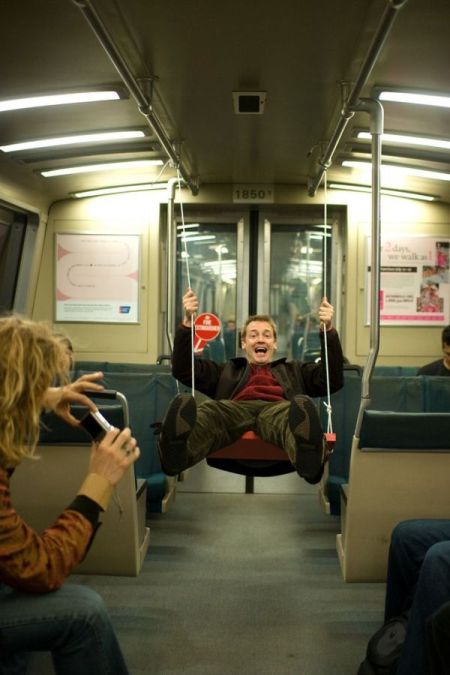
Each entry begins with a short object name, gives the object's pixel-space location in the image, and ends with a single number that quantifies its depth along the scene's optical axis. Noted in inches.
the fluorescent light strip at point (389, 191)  280.3
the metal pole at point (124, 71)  121.3
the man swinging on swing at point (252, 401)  128.4
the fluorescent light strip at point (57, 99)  172.6
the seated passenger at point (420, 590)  76.4
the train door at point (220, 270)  306.2
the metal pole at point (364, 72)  115.7
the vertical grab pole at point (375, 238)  151.3
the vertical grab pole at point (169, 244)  211.8
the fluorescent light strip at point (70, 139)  206.5
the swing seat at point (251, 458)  146.6
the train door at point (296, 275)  305.7
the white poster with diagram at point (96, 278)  296.4
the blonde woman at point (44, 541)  67.4
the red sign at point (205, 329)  271.0
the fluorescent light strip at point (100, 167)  244.8
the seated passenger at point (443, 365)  223.1
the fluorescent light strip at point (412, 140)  204.7
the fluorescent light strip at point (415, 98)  169.0
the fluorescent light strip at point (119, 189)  284.4
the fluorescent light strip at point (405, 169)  242.1
